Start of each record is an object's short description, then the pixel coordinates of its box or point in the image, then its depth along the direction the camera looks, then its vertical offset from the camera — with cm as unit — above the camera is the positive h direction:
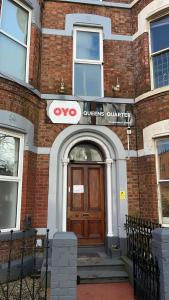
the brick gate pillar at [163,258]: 307 -116
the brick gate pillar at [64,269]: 302 -127
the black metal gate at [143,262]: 332 -143
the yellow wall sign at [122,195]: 559 -41
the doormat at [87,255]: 524 -188
